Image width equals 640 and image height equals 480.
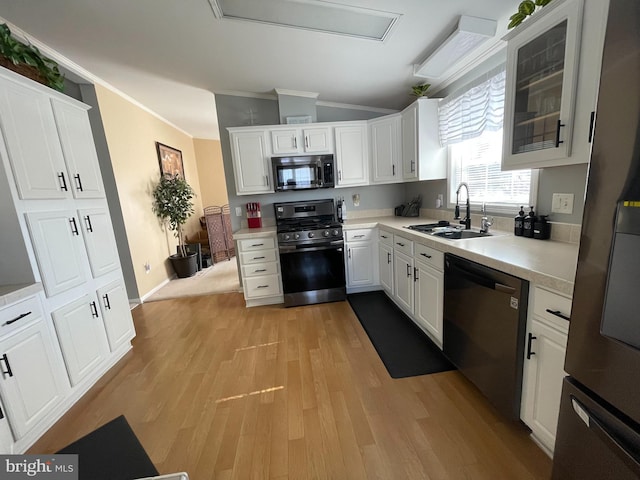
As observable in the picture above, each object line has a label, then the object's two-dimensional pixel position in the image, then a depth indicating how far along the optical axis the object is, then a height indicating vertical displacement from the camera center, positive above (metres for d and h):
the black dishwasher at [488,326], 1.32 -0.81
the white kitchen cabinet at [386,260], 2.94 -0.80
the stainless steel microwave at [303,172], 3.25 +0.30
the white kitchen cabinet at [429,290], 1.98 -0.82
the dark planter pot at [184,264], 4.57 -1.03
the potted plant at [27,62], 1.59 +0.99
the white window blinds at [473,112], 2.08 +0.65
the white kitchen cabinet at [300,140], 3.27 +0.70
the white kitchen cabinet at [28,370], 1.43 -0.90
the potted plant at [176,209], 4.30 -0.06
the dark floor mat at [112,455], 0.65 -0.65
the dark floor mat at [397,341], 2.00 -1.32
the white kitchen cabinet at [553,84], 1.21 +0.50
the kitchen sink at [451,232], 2.25 -0.40
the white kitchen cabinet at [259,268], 3.15 -0.83
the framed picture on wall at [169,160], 4.58 +0.84
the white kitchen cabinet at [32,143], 1.57 +0.46
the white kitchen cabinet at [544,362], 1.12 -0.83
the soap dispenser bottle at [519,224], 1.89 -0.31
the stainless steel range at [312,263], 3.06 -0.78
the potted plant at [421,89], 2.85 +1.07
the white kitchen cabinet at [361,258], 3.26 -0.81
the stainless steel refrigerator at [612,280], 0.65 -0.28
